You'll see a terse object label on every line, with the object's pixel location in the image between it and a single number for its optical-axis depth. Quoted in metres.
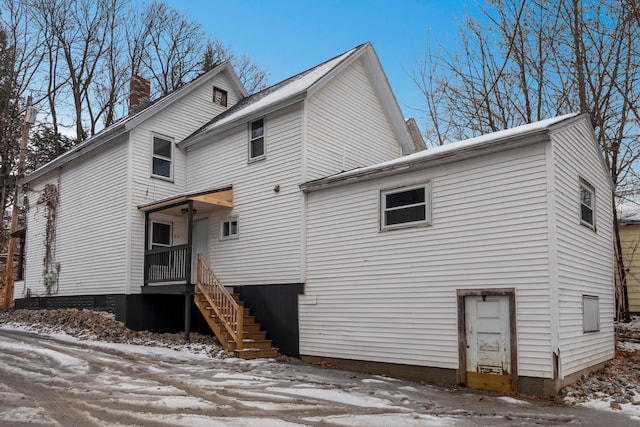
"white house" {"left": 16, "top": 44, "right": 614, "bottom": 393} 8.89
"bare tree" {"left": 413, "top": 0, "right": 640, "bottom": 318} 15.59
